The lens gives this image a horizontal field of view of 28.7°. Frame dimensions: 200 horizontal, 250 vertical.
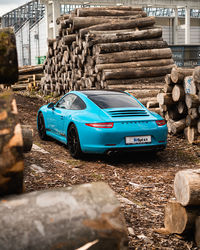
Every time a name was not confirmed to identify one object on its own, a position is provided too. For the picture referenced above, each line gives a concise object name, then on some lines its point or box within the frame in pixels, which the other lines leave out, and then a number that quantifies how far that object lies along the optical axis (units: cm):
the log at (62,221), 236
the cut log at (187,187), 381
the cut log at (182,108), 1004
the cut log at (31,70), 2667
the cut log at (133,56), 1459
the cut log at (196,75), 901
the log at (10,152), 246
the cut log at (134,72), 1413
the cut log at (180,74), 1002
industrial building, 3815
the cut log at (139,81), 1430
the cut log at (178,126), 1020
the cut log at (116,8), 1755
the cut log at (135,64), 1445
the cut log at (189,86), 940
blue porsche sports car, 770
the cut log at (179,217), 393
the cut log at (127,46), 1470
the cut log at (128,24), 1634
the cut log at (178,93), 992
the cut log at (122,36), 1500
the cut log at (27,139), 768
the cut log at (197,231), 388
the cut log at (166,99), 1063
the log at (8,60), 262
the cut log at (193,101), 933
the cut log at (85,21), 1689
